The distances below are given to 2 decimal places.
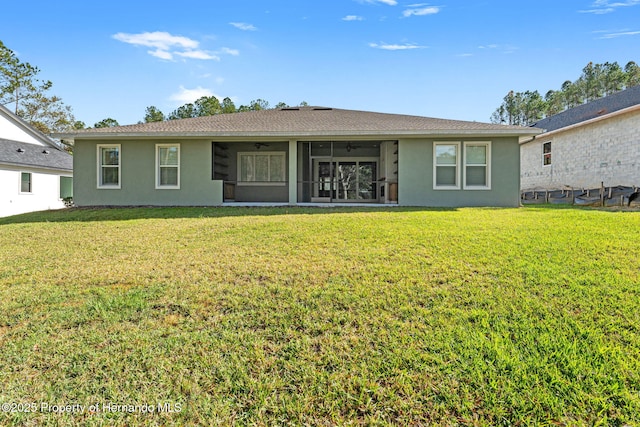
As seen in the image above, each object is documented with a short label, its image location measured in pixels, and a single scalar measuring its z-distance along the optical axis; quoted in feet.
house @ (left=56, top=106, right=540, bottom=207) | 36.55
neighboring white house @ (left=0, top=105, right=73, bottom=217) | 58.65
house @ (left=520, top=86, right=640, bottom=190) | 45.62
